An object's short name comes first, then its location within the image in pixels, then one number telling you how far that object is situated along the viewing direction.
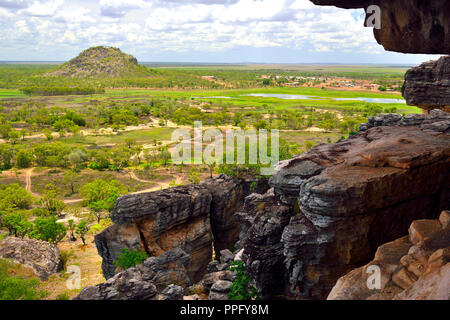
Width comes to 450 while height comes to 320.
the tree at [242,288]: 19.81
